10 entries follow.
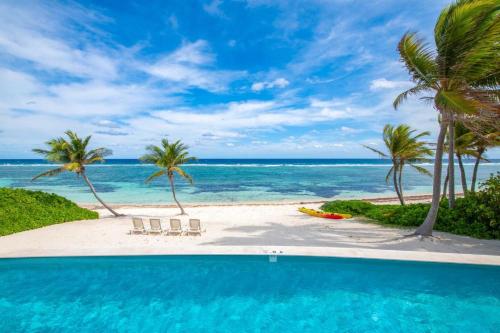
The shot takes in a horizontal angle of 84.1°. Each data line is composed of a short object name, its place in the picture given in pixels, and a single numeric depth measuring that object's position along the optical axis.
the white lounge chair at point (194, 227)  11.55
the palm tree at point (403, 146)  16.30
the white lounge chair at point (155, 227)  11.95
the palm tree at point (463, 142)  13.39
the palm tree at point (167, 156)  17.72
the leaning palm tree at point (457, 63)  7.95
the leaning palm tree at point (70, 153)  15.21
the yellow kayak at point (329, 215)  15.52
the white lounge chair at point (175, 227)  11.83
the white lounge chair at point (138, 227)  12.05
